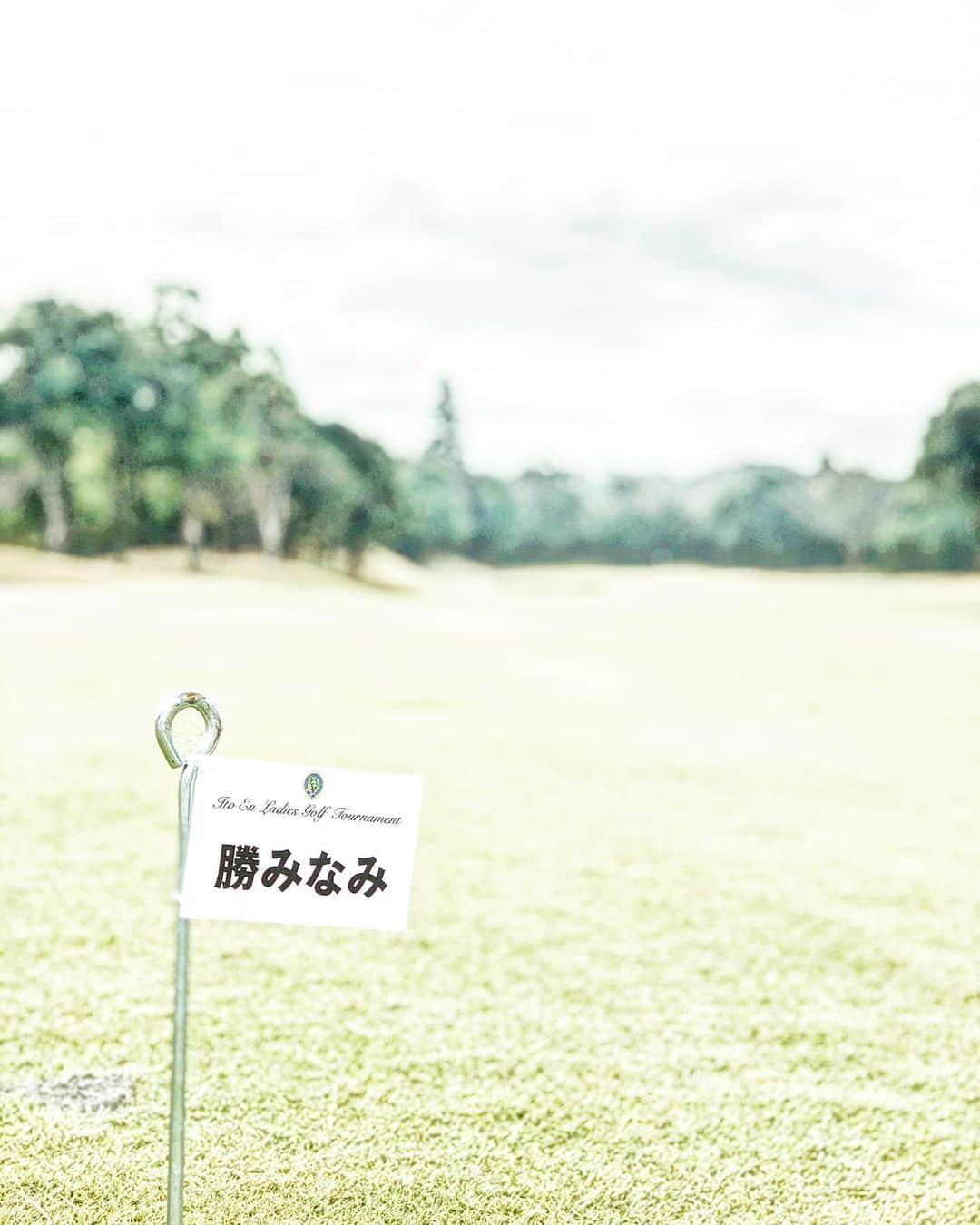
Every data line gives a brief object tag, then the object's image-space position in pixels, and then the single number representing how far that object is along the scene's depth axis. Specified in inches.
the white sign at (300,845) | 69.1
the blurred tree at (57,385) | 1546.5
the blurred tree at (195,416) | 1620.3
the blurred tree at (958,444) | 1314.0
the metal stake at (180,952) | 70.1
